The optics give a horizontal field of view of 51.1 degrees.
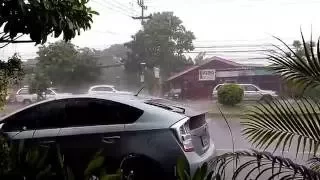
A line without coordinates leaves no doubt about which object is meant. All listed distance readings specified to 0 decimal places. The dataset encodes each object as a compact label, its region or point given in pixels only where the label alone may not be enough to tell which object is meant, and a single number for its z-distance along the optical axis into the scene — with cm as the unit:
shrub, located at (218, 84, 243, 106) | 1620
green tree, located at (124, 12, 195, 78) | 2980
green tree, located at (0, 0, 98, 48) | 227
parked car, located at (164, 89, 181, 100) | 2266
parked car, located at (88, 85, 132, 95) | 2145
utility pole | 2878
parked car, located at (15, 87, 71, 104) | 1882
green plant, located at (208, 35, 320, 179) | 196
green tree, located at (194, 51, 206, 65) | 2875
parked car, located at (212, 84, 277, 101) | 1717
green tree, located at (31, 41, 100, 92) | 1589
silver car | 368
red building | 2191
